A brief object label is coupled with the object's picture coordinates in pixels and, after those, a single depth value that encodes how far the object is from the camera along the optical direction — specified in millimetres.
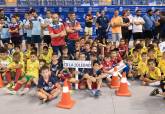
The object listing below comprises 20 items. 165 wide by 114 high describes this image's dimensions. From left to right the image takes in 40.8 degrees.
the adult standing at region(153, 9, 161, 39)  8448
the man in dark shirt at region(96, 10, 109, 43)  8437
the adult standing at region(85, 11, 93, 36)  8936
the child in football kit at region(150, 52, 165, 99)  5006
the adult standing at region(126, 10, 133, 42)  8313
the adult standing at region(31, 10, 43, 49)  7636
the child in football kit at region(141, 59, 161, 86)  5606
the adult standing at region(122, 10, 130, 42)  8177
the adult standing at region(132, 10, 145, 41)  8182
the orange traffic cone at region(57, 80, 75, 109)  4734
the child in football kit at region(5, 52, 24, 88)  5880
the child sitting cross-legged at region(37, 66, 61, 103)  4991
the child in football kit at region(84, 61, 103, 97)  5265
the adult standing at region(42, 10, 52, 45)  7321
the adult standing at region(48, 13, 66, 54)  6452
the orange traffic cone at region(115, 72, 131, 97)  5148
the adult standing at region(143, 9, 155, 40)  8284
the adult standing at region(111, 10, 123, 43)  8003
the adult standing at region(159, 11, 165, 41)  8437
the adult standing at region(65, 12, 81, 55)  6998
